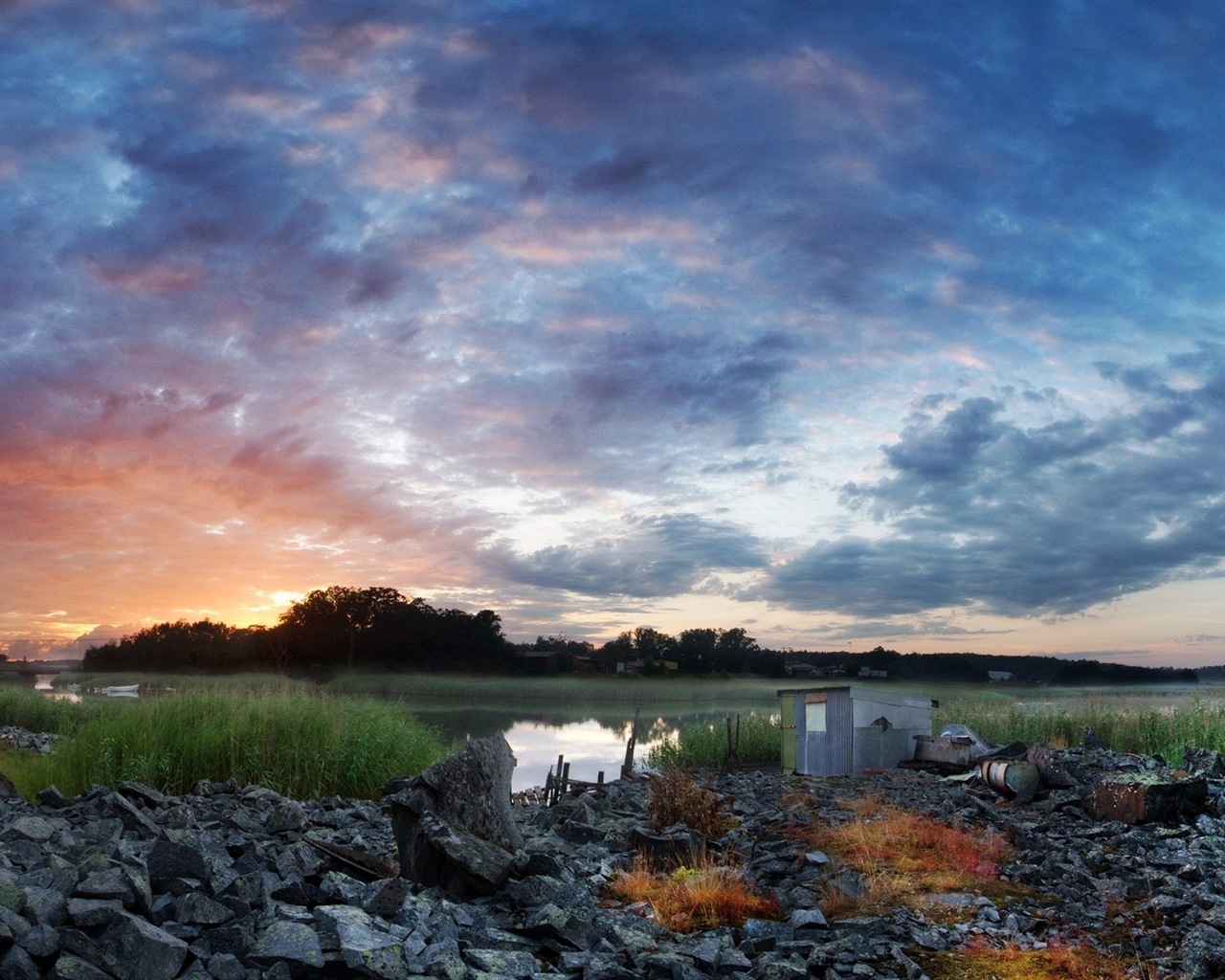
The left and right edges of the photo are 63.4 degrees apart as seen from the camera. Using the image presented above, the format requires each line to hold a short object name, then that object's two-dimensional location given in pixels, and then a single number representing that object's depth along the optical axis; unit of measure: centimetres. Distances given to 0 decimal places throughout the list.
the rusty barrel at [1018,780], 2030
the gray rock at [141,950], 725
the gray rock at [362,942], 771
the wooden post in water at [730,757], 3045
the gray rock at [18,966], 684
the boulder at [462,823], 1118
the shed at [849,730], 2794
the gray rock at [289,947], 767
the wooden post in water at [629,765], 2773
